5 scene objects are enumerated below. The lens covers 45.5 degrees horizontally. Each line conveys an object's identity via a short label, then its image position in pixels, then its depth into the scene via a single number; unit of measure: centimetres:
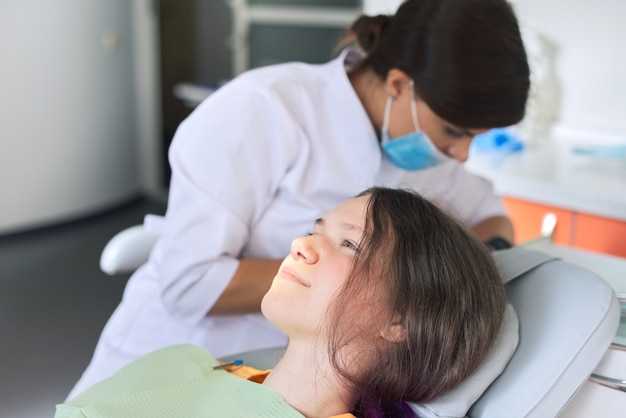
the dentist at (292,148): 128
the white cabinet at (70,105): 372
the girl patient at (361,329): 100
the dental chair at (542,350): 100
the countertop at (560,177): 192
